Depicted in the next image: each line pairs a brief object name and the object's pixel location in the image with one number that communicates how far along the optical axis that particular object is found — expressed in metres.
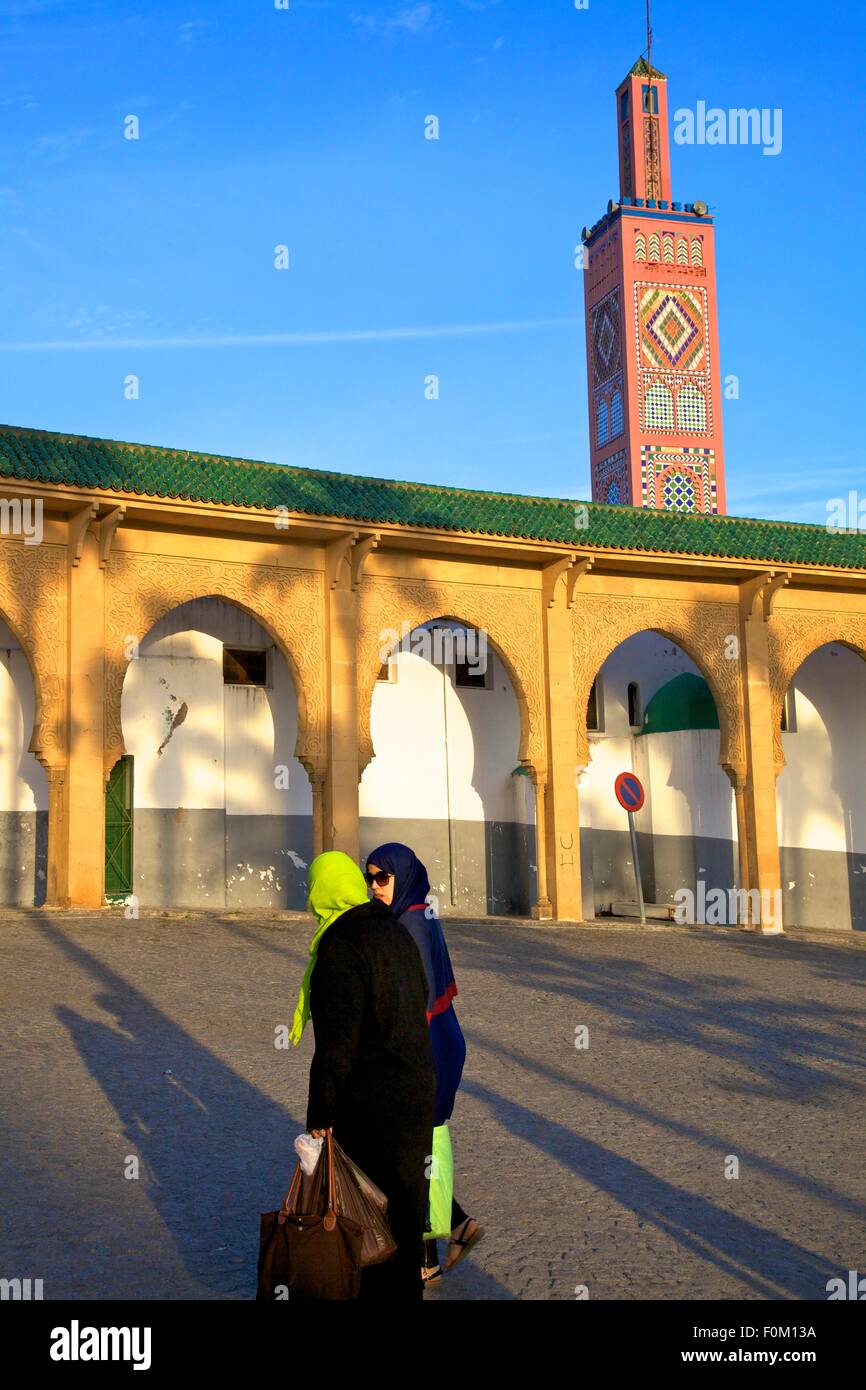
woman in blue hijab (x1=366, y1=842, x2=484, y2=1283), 4.57
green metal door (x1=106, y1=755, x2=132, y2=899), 16.33
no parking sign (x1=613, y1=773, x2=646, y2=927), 15.30
